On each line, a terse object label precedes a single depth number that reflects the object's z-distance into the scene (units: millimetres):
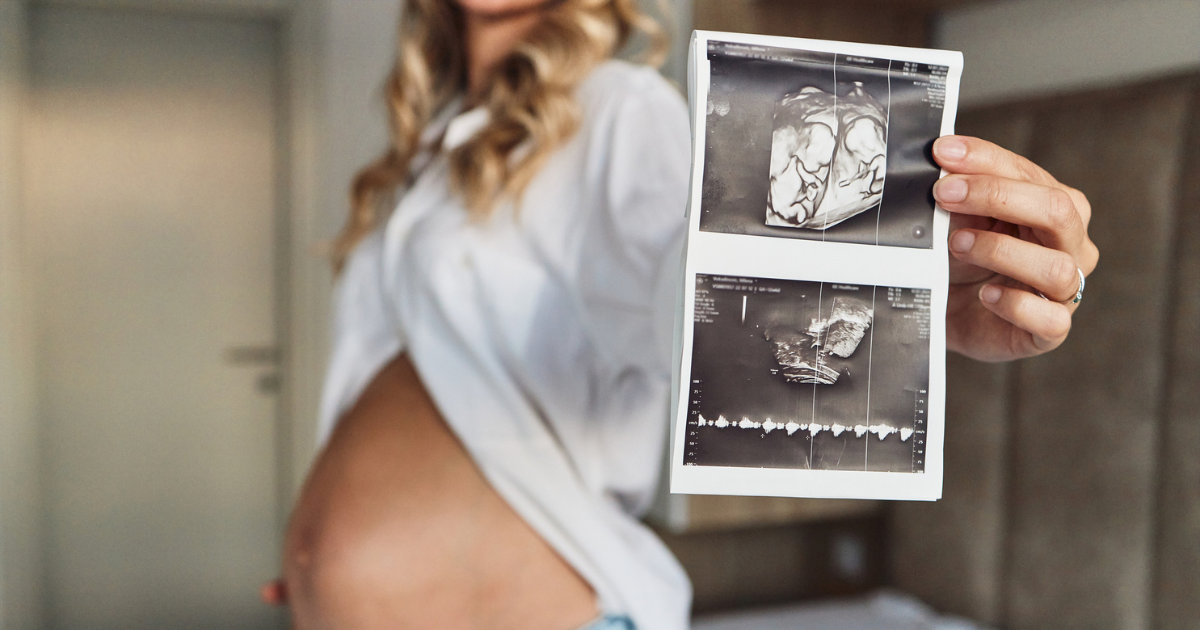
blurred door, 1866
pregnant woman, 625
